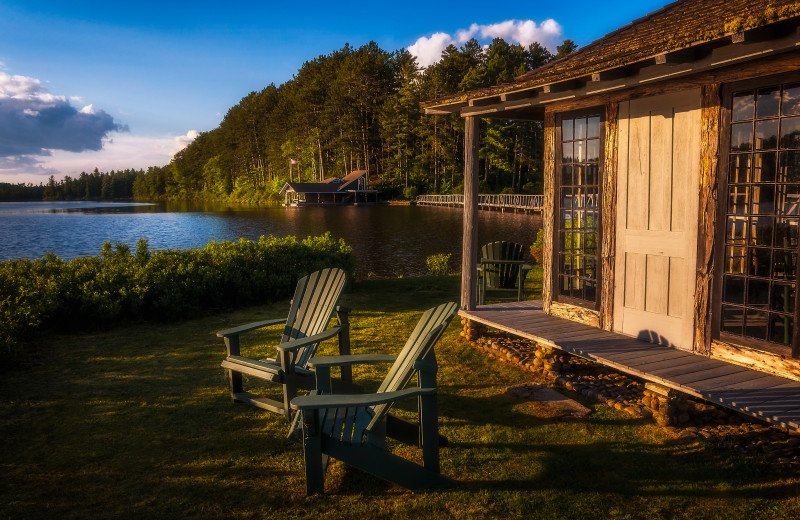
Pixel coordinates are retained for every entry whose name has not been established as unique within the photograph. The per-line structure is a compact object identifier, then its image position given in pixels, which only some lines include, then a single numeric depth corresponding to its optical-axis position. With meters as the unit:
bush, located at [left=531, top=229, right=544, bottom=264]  15.53
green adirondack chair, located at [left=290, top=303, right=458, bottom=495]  3.02
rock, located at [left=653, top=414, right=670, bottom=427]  4.25
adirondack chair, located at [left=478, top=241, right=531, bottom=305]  7.66
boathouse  64.69
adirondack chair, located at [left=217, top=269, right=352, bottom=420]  4.05
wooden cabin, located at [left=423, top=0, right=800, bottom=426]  4.20
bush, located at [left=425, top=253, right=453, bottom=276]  13.75
